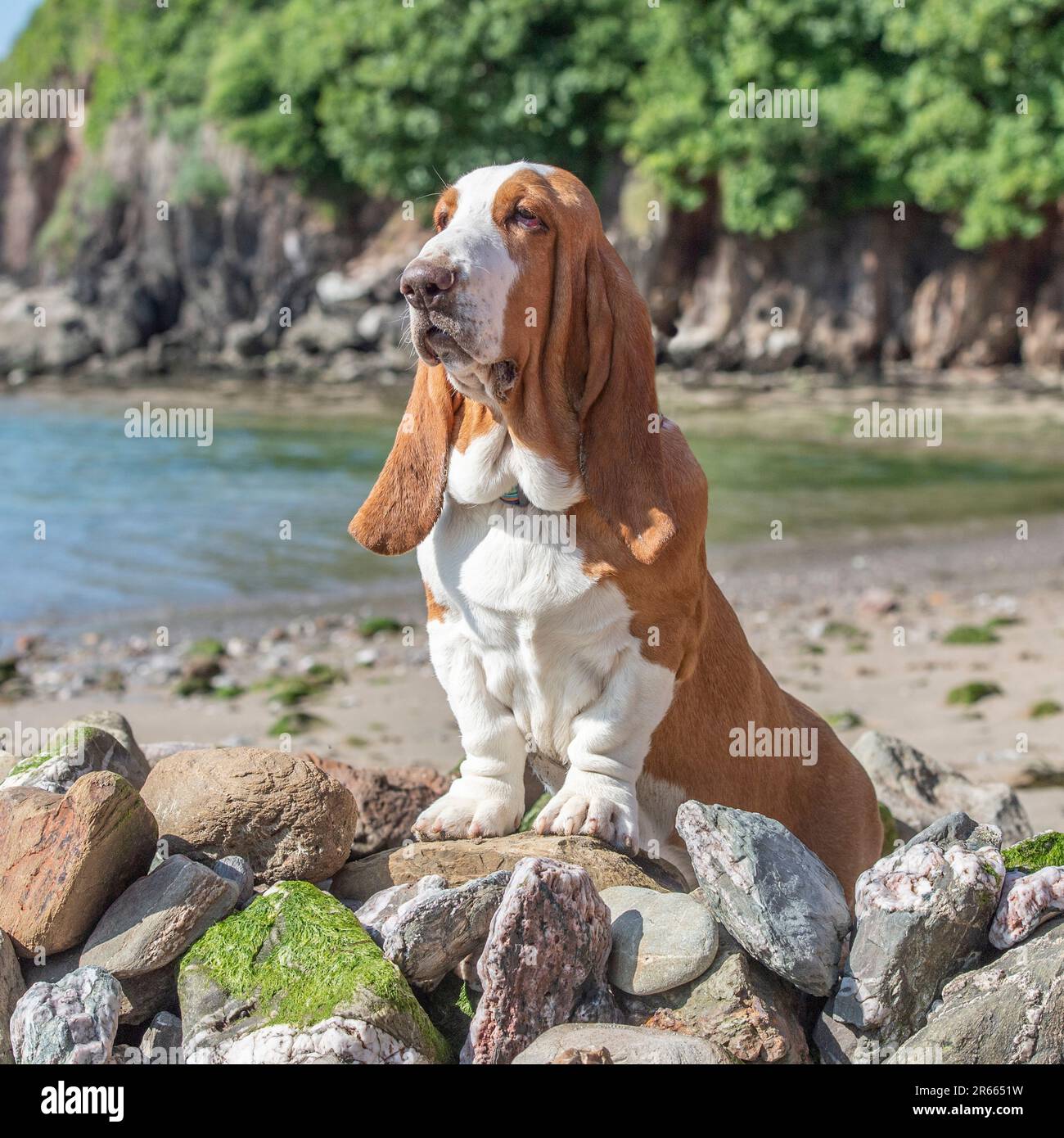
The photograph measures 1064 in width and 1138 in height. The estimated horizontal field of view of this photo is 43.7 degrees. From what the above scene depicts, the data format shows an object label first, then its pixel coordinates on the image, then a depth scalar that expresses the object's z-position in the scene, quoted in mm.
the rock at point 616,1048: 3041
